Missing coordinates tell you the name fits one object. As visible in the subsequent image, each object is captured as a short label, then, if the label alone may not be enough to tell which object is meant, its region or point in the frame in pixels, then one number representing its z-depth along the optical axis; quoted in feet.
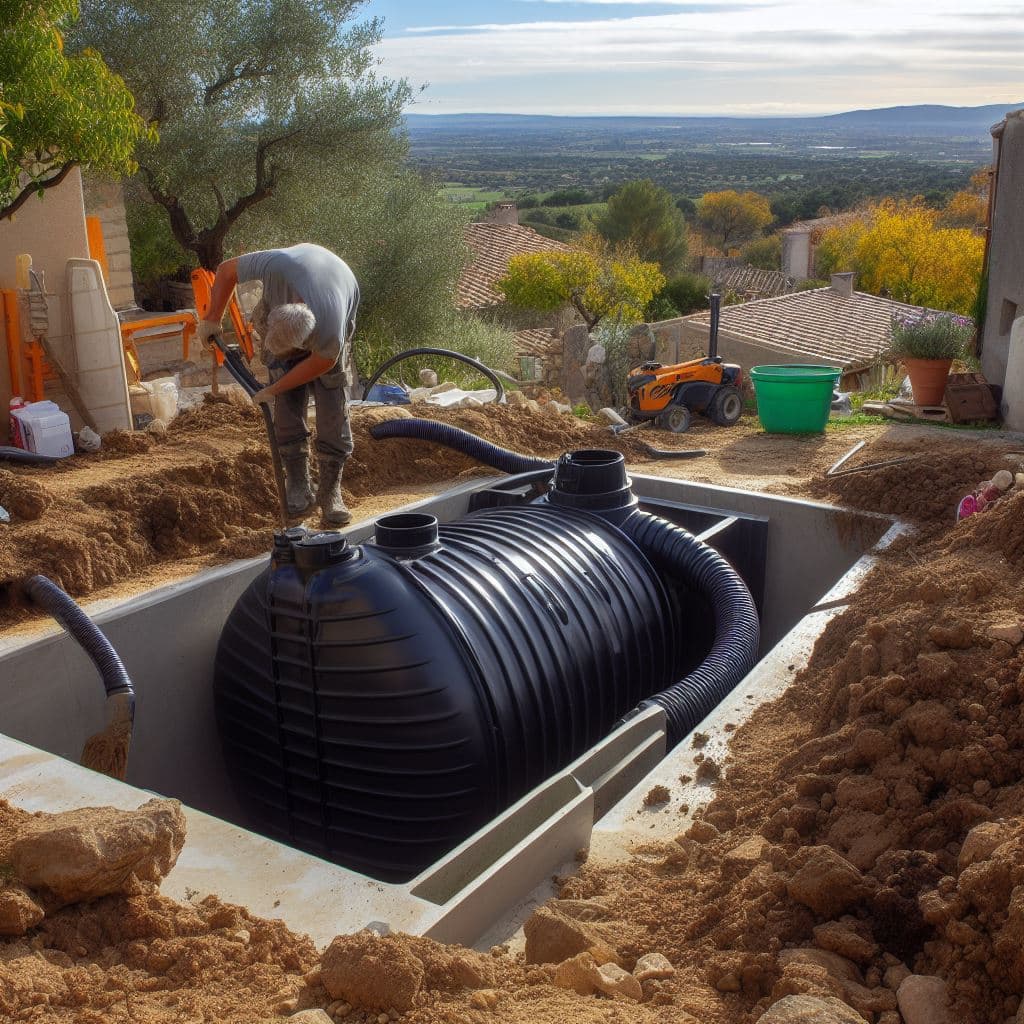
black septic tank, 15.01
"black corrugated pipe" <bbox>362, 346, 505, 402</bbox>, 29.55
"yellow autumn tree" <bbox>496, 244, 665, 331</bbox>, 122.62
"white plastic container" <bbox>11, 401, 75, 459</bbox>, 23.09
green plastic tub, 31.40
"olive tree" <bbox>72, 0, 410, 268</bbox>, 58.49
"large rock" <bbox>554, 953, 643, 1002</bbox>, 7.45
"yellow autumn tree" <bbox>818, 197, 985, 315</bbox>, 136.56
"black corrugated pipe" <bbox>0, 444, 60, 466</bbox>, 22.41
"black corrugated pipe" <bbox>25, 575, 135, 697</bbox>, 14.24
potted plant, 33.65
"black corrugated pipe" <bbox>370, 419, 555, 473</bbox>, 24.29
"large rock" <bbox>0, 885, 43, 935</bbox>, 7.67
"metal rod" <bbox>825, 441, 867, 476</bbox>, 26.18
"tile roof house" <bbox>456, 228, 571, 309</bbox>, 128.47
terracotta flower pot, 33.63
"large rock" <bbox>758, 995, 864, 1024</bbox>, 6.45
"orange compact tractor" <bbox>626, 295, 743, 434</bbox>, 34.01
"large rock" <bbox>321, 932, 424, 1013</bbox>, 6.95
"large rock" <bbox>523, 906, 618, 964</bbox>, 8.10
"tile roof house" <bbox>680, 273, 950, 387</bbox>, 89.45
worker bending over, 19.67
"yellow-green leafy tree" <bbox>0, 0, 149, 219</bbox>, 22.75
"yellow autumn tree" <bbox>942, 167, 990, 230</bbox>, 186.39
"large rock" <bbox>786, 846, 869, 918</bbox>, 7.86
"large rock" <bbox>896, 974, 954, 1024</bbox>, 6.70
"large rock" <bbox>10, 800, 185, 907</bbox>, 7.95
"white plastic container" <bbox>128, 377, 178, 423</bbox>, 28.35
